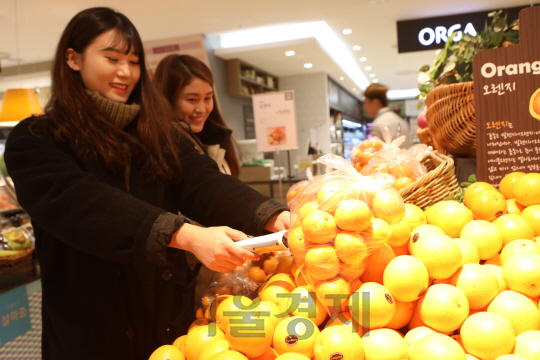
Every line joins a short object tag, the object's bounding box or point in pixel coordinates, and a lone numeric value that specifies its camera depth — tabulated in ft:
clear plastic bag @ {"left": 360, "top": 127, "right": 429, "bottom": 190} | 4.48
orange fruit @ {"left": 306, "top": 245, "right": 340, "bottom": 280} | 2.43
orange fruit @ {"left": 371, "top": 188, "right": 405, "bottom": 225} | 2.60
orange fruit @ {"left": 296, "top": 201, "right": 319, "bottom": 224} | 2.69
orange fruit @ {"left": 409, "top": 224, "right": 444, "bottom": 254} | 2.88
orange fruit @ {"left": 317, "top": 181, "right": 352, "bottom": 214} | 2.60
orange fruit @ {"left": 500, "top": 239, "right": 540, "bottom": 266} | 2.84
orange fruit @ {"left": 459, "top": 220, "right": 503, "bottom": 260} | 2.96
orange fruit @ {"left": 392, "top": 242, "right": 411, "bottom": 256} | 2.93
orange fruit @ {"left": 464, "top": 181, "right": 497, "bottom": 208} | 3.64
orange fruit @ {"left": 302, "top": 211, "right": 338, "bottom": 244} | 2.46
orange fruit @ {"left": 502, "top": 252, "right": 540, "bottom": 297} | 2.49
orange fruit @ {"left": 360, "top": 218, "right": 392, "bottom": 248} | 2.48
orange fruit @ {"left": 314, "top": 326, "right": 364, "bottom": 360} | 2.18
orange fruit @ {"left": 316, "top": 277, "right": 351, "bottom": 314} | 2.43
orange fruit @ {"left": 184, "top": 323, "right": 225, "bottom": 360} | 2.65
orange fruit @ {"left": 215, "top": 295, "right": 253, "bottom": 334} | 2.68
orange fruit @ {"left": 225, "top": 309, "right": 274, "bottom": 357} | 2.43
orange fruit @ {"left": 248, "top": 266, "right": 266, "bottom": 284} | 3.92
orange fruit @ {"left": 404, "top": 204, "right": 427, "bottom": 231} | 3.25
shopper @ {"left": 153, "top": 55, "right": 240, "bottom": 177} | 6.36
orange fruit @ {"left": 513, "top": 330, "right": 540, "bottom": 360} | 2.16
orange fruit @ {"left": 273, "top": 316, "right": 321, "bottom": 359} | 2.39
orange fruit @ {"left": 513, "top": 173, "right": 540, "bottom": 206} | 3.50
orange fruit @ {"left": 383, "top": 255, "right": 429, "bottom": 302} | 2.41
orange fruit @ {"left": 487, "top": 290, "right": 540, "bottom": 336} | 2.38
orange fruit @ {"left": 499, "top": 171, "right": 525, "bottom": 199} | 3.89
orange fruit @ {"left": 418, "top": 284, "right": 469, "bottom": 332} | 2.34
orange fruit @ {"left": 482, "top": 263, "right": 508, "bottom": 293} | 2.72
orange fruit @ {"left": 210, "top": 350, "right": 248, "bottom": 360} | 2.30
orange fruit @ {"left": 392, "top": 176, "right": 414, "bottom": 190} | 4.25
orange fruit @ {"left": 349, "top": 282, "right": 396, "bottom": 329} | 2.36
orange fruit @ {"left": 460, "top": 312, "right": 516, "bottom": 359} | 2.19
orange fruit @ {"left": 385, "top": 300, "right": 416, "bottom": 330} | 2.54
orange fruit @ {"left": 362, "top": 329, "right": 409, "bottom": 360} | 2.24
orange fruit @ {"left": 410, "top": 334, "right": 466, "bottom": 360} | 2.09
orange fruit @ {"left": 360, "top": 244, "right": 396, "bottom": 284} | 2.65
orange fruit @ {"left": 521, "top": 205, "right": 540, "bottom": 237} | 3.35
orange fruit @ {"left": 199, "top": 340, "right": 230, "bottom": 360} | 2.49
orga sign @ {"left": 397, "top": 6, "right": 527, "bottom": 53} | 17.71
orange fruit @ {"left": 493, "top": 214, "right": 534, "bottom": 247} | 3.12
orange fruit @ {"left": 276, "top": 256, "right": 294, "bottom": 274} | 3.38
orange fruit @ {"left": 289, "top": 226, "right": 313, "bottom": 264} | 2.56
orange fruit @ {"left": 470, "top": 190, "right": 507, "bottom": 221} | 3.50
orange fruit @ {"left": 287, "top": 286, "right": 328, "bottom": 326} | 2.60
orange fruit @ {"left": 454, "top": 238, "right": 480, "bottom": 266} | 2.78
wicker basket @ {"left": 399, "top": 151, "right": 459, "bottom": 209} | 3.88
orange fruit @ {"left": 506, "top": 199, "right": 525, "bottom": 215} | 3.71
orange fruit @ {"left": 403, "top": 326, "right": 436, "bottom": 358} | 2.37
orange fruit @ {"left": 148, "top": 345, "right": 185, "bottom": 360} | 2.62
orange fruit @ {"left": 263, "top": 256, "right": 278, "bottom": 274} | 3.97
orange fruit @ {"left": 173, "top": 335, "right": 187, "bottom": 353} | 2.84
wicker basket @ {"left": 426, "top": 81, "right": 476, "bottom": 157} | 4.77
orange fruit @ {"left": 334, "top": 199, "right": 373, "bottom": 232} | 2.43
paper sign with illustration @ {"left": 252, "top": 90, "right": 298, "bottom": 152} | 14.33
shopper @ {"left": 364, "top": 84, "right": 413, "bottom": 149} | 14.20
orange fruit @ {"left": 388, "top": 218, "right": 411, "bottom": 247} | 2.81
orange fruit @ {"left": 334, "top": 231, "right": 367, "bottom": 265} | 2.42
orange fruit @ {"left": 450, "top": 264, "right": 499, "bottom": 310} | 2.50
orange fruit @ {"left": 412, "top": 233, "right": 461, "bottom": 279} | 2.55
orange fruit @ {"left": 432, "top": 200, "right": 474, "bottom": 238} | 3.22
